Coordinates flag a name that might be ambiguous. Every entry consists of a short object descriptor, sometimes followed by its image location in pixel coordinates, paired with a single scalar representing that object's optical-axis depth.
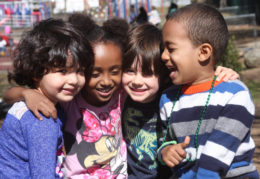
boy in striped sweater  1.91
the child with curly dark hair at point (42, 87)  1.93
